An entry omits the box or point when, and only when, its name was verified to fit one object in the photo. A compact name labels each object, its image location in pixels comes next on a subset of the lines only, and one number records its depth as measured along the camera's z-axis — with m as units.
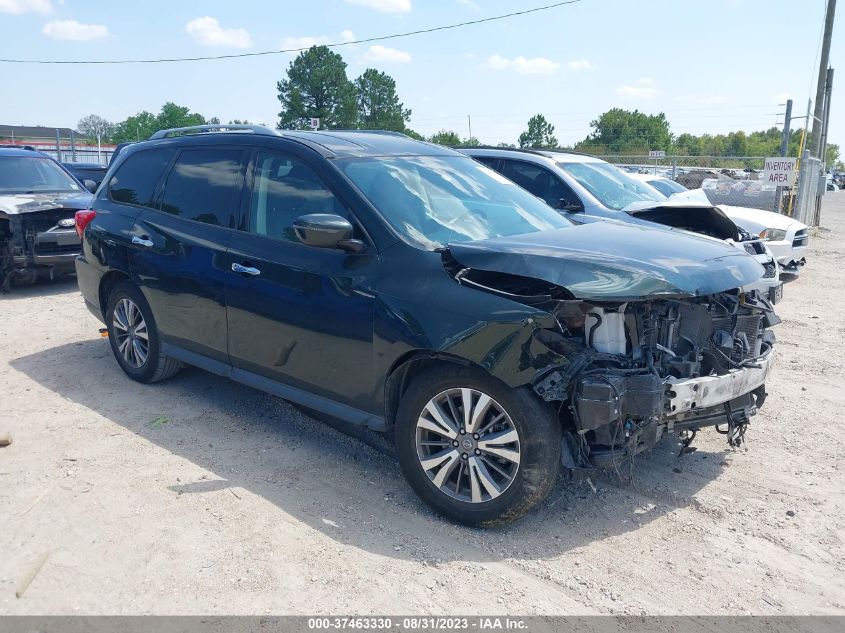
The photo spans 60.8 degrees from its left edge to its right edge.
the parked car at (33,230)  9.14
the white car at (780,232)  10.55
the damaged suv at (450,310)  3.43
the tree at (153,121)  57.47
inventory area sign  15.88
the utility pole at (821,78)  19.05
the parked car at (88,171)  17.44
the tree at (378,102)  67.50
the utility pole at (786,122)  17.70
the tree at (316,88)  63.00
